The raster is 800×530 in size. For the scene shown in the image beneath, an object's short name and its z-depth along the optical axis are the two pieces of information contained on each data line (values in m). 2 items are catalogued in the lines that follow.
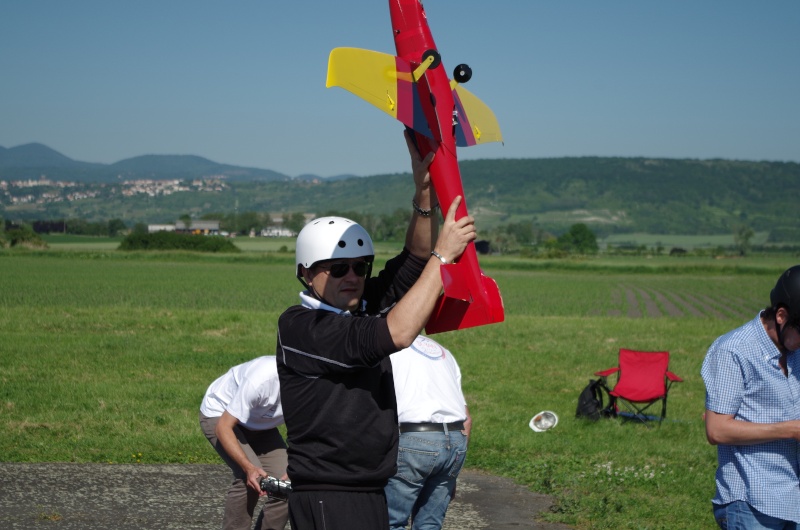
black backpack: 12.09
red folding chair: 12.20
